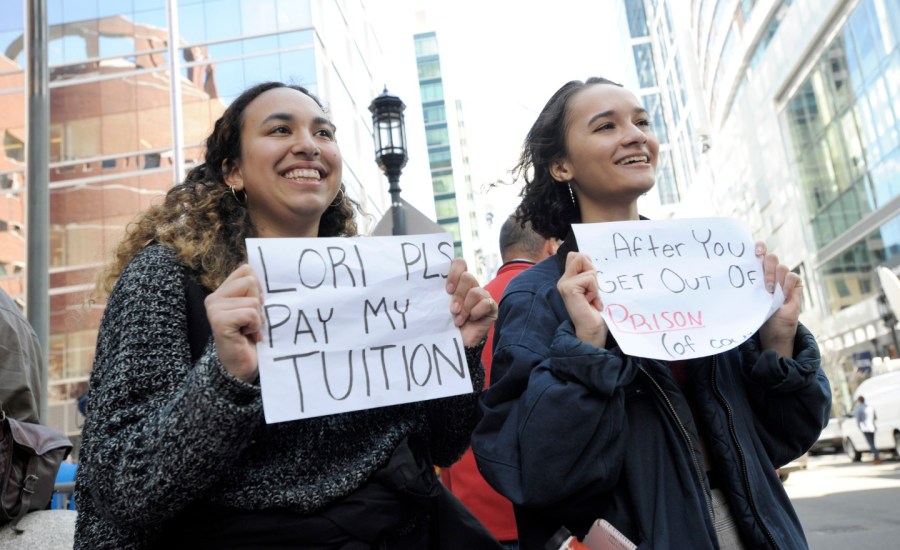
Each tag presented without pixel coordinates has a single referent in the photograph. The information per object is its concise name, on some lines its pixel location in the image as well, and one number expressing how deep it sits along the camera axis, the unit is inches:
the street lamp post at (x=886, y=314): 937.5
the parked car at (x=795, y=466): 613.3
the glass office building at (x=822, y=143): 1088.2
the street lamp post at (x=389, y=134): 334.6
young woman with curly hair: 65.1
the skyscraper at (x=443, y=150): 4153.5
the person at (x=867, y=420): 752.9
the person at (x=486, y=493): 119.4
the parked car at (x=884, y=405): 703.7
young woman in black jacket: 73.6
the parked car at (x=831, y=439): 1080.8
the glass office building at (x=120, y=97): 925.8
